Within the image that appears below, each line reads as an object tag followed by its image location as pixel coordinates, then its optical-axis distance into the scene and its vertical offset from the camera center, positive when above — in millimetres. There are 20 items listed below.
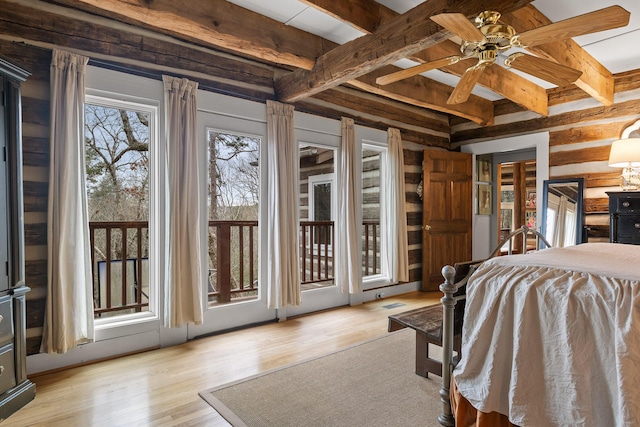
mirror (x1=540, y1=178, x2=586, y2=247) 4578 -22
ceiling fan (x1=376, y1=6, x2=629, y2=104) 1872 +987
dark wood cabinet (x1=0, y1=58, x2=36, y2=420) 2148 -247
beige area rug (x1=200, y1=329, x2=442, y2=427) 2102 -1178
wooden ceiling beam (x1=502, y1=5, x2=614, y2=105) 2854 +1451
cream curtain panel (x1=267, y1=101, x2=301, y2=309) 3812 -9
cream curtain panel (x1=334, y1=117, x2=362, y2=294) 4469 -113
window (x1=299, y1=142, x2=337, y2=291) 6477 +422
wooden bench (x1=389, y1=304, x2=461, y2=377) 2420 -797
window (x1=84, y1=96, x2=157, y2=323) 3475 +61
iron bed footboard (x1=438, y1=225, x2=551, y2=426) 1903 -566
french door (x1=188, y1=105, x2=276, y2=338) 3522 -57
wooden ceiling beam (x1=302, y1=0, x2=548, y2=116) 2690 +1472
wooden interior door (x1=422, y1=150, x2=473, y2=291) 5402 -14
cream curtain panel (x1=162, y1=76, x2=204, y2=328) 3152 +41
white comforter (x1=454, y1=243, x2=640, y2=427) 1322 -521
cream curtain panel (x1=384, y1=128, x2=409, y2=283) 5008 -9
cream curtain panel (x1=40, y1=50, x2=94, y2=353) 2629 -53
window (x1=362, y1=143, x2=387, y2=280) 5672 -25
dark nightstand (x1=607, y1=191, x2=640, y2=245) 3729 -64
